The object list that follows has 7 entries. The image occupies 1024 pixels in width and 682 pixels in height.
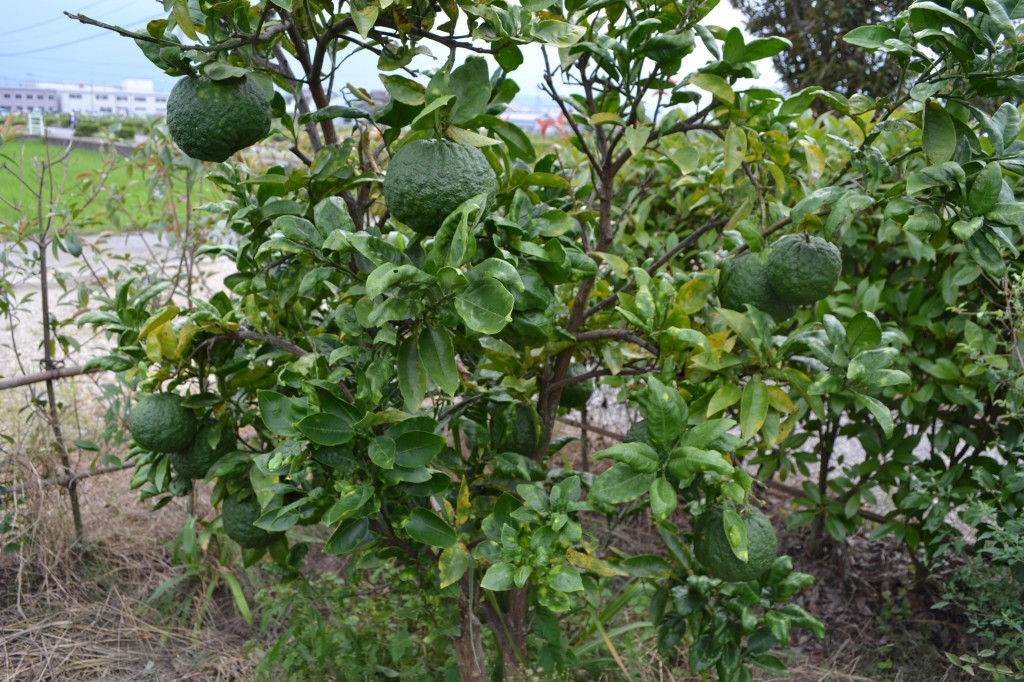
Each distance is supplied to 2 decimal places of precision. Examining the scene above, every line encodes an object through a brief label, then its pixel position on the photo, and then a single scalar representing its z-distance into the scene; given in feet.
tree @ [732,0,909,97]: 13.39
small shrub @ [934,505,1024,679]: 5.99
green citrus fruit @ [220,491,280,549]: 5.34
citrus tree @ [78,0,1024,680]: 3.85
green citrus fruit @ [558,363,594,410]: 5.99
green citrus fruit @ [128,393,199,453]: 4.91
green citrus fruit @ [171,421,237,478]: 5.27
